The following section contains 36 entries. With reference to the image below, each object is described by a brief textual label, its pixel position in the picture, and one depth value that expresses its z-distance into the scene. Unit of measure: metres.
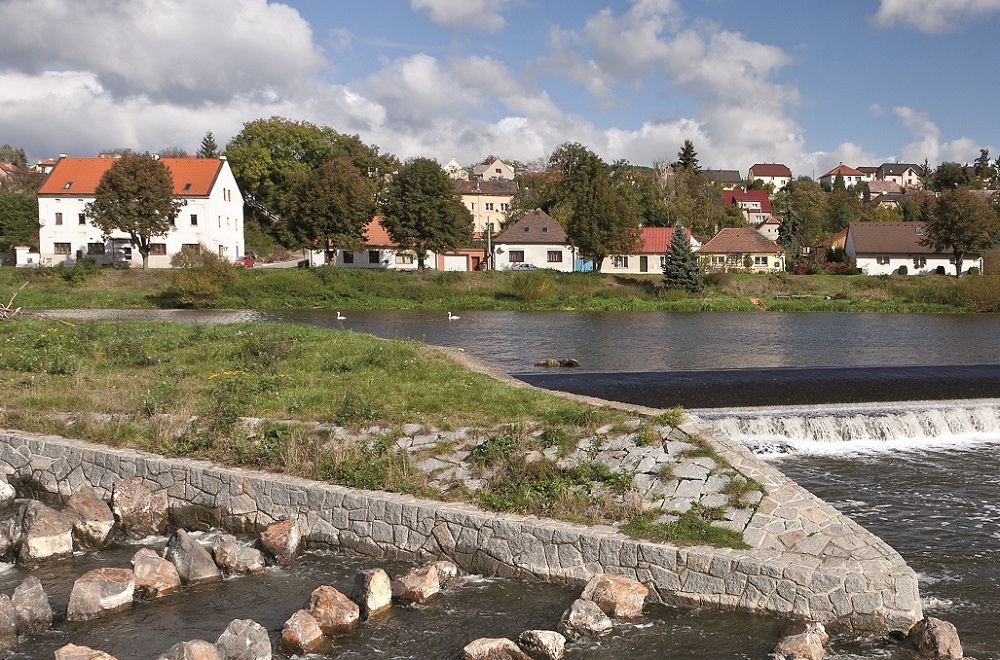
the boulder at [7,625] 8.61
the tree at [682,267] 59.41
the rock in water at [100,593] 9.24
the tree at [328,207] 64.62
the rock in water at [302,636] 8.55
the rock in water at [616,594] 9.12
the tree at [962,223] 67.56
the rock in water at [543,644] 8.29
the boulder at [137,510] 11.89
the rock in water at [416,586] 9.59
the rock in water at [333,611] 8.92
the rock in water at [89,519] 11.34
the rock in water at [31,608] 8.85
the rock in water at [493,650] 8.07
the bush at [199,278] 52.88
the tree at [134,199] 60.69
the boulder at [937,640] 8.14
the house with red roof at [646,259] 74.35
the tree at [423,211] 65.06
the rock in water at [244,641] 8.11
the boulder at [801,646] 7.97
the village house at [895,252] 76.38
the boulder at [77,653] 7.85
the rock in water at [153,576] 9.80
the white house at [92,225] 67.31
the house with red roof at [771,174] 173.88
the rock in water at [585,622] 8.76
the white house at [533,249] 75.38
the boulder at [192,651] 7.76
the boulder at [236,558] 10.45
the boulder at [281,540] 10.81
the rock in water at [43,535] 10.78
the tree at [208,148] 111.75
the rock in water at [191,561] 10.20
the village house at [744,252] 76.44
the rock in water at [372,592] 9.30
